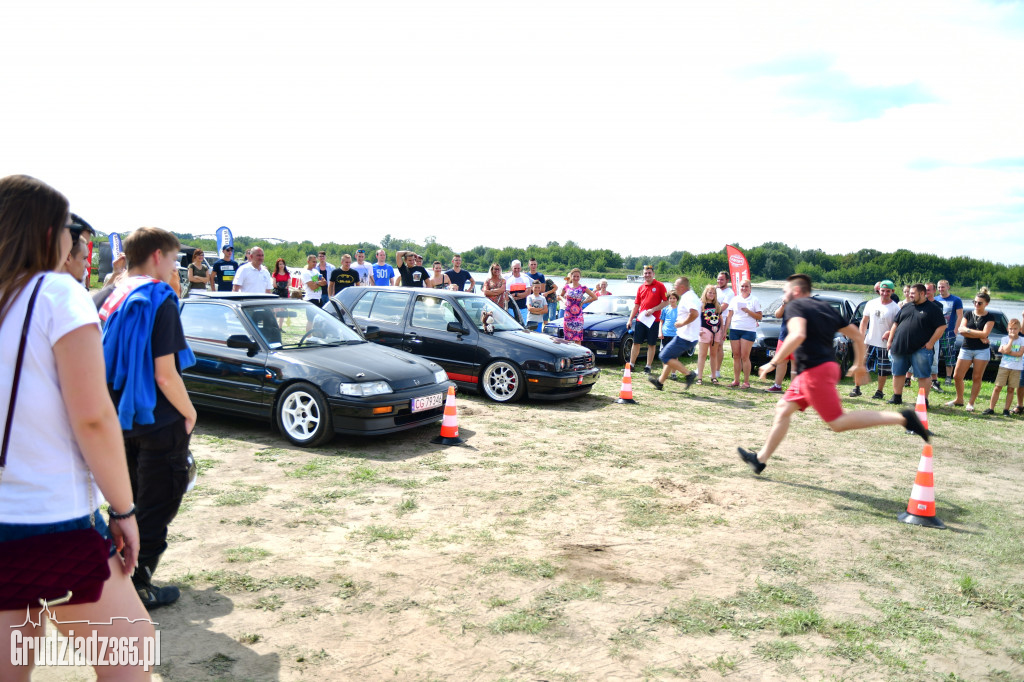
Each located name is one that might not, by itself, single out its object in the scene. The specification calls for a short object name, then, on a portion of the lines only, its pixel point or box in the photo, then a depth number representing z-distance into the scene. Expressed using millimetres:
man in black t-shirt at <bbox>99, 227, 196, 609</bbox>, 3336
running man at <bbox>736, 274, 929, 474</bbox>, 5938
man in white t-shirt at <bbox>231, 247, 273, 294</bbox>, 11578
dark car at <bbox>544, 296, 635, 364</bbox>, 14141
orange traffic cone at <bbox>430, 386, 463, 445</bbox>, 7422
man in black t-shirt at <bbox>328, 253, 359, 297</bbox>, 14219
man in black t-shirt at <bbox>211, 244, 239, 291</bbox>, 14578
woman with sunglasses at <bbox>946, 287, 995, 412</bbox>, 10938
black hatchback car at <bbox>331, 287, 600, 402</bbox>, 9734
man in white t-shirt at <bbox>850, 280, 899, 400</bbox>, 12031
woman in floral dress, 13023
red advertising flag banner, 17792
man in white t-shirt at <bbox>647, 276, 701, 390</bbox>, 11445
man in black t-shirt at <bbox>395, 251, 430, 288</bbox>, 13859
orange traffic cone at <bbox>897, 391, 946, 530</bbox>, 5496
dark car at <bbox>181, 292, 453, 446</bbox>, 6930
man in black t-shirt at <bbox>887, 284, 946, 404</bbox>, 10195
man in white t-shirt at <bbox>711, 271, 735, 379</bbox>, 12492
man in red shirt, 12016
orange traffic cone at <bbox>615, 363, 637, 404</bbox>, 10172
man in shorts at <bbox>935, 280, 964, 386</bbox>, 12320
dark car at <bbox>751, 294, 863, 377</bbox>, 13726
